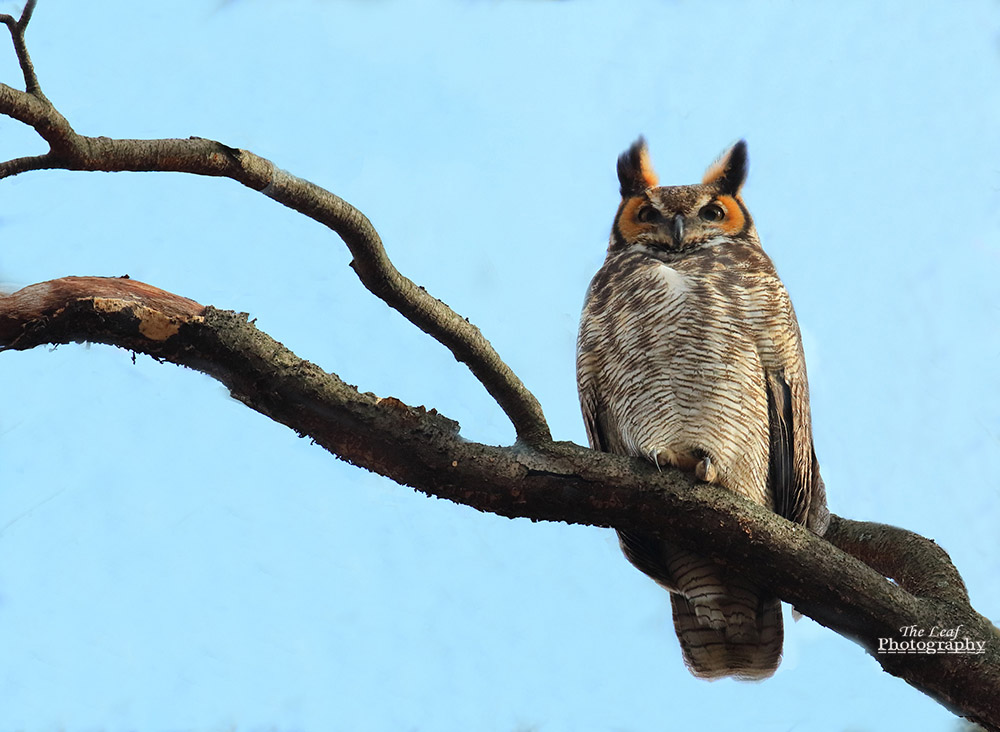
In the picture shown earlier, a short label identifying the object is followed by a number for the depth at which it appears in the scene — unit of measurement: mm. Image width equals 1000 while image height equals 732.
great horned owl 18399
